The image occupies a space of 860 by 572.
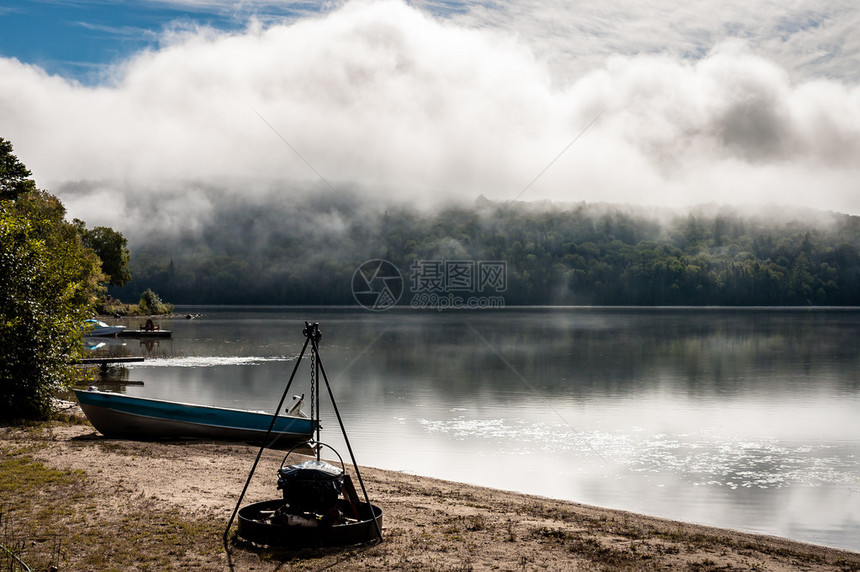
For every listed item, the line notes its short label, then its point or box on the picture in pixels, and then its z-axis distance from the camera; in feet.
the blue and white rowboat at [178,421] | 83.87
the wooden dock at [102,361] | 179.75
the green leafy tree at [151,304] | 536.01
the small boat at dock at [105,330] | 299.99
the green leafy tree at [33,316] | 80.28
